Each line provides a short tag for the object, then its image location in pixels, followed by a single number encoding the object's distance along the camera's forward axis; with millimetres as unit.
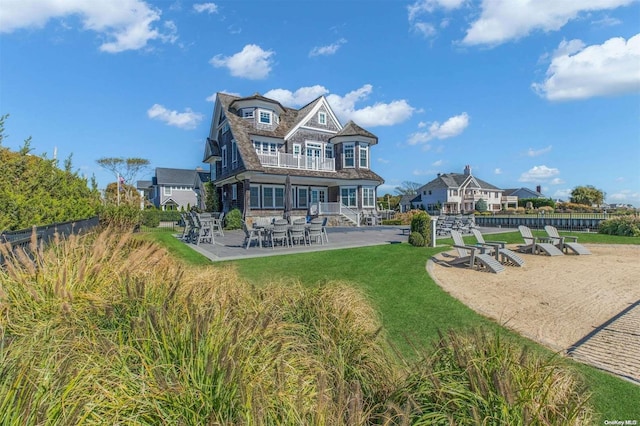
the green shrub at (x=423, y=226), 12492
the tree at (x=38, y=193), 8266
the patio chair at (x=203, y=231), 14172
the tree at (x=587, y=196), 61562
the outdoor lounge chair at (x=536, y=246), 11295
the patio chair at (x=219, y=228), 17139
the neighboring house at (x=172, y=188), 56169
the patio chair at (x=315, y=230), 13190
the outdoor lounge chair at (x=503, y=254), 9461
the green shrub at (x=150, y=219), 26969
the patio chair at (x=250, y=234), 12438
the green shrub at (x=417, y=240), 12281
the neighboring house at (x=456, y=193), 62062
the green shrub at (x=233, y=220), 21359
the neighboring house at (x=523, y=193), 85881
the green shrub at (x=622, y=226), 16522
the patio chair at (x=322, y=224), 13620
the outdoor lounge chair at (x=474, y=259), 8672
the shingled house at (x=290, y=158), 24156
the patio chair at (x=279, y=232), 12239
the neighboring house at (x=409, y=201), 70875
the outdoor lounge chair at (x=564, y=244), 11530
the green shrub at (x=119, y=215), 12750
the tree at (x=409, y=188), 94312
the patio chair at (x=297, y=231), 12577
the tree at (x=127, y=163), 59372
